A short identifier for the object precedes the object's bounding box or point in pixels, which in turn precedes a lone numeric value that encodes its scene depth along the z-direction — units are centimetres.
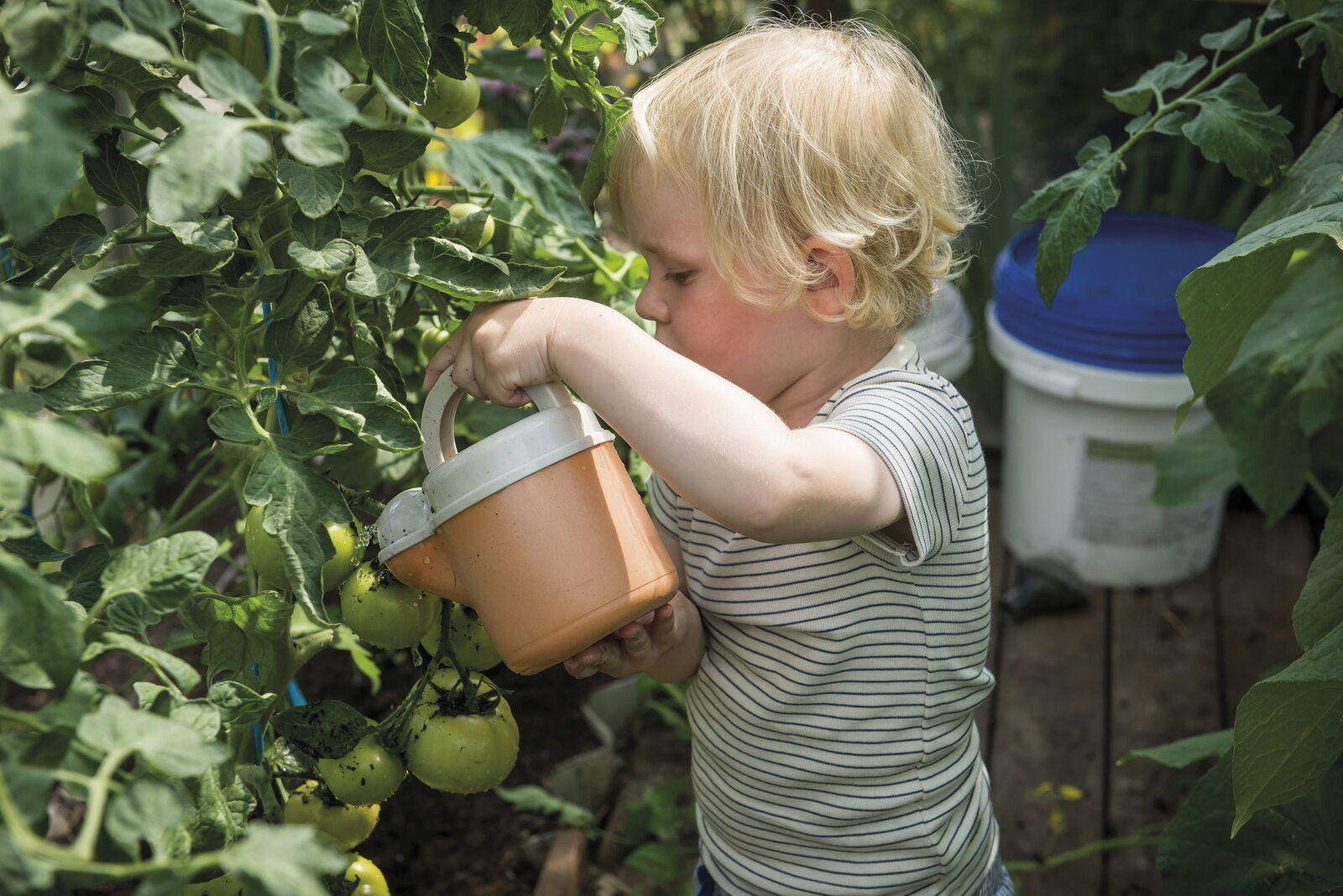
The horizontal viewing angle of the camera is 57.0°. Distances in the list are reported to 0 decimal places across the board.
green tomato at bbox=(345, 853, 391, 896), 94
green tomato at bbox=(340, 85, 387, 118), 83
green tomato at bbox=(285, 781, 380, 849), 93
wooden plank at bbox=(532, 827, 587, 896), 156
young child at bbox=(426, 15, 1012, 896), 89
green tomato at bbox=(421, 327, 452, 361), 103
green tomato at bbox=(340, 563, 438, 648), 88
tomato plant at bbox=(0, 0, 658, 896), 50
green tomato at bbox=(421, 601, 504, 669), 94
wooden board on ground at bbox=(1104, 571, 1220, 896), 187
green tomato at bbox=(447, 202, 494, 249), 93
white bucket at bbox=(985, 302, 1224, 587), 222
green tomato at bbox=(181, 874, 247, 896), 83
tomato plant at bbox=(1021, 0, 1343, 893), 87
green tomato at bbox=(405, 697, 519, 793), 90
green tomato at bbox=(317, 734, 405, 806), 88
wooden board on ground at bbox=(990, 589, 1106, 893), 185
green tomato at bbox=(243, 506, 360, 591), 83
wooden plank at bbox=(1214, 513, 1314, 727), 218
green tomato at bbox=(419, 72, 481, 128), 94
